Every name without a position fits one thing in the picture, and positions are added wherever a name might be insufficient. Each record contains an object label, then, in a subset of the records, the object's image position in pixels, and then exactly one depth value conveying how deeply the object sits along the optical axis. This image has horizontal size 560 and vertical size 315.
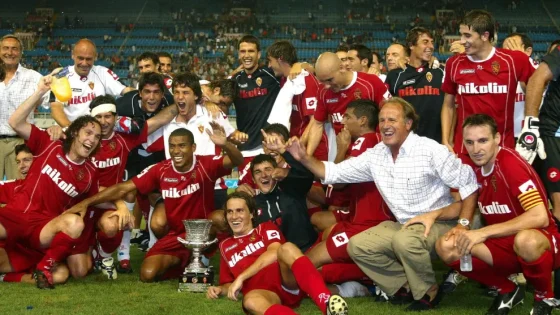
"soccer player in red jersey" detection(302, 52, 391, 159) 6.37
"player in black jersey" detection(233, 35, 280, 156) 7.74
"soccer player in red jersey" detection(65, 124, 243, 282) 6.32
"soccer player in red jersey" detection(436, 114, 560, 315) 4.67
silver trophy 5.85
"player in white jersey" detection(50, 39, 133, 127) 7.79
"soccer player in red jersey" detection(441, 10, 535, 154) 5.74
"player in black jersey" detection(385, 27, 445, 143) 7.05
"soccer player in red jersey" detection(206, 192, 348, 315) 4.64
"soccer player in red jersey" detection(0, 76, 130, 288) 6.07
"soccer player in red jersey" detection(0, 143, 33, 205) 7.43
